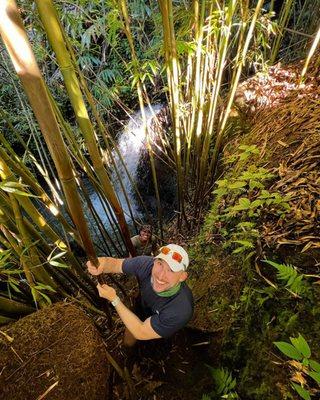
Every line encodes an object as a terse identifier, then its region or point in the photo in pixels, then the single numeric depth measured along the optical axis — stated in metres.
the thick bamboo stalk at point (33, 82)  0.62
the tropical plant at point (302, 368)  0.99
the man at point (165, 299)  1.56
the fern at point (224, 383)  1.27
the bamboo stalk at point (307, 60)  2.08
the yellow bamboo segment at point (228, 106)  1.97
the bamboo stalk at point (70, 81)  0.75
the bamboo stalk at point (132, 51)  1.74
